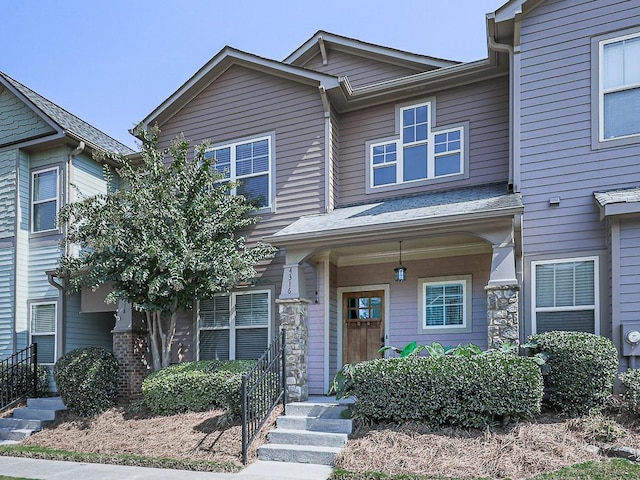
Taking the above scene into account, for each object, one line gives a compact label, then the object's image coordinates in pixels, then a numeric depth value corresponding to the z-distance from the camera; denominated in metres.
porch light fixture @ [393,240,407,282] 9.59
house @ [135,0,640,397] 8.17
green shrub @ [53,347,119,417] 9.80
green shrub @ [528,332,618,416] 6.99
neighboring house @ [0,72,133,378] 12.30
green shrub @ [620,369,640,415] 6.72
